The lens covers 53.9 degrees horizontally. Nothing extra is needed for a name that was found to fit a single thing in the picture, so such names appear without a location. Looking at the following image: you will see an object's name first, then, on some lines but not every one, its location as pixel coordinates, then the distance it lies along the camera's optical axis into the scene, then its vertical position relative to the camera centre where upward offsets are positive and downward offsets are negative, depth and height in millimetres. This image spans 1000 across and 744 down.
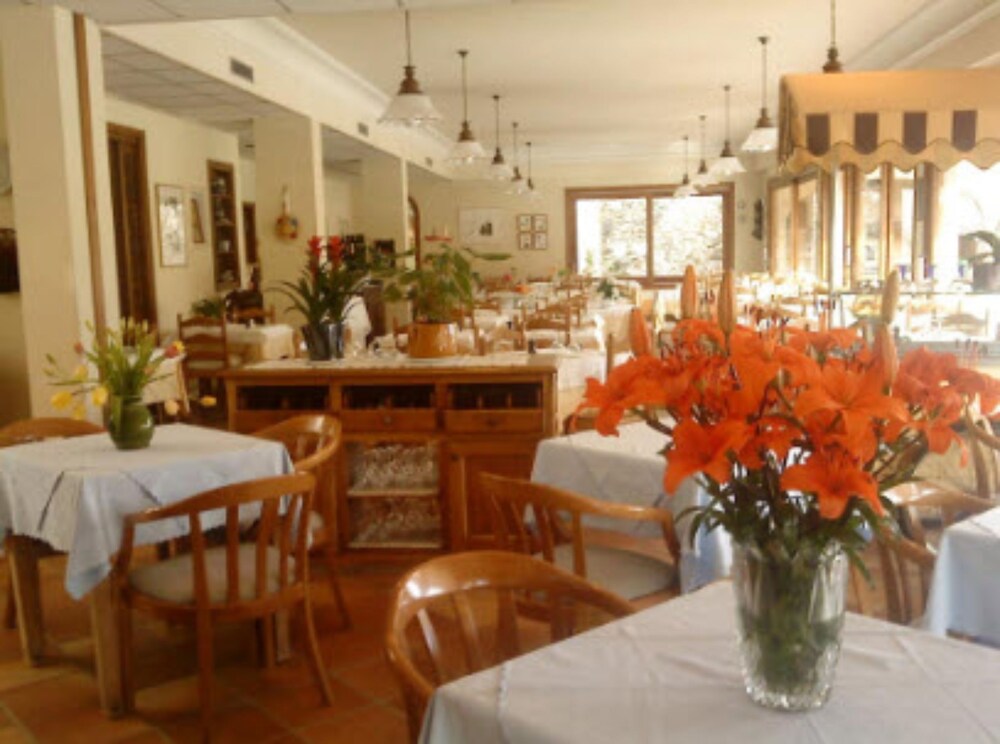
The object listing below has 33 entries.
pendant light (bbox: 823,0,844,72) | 6305 +1298
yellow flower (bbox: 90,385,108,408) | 3277 -356
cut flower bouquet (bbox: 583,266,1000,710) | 1248 -227
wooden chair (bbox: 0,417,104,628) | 3854 -564
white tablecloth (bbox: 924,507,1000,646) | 2271 -754
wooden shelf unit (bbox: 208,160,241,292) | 10273 +634
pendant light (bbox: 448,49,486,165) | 8414 +1085
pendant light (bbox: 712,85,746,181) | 10172 +1062
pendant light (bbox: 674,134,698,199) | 13094 +1061
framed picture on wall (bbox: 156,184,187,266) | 9109 +594
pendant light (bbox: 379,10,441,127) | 6184 +1070
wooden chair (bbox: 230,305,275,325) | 8859 -283
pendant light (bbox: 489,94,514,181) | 11219 +1232
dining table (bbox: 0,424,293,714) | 3027 -667
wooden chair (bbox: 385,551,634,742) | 1605 -613
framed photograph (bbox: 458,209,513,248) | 16984 +858
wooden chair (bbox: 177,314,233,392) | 7918 -511
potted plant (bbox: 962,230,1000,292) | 5426 -55
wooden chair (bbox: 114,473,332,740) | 2836 -911
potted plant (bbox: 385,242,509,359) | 4582 -71
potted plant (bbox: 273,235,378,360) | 4688 -37
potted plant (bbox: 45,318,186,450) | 3438 -339
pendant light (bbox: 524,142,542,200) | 14268 +1359
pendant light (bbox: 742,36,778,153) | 8180 +1100
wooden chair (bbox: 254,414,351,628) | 3674 -641
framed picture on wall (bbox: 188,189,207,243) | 9727 +734
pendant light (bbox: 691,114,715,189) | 11669 +1129
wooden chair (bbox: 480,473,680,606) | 2559 -755
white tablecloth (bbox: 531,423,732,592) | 3066 -717
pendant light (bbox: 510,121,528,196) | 13159 +1240
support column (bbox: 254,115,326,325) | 8836 +983
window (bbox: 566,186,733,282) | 16688 +674
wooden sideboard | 4406 -675
